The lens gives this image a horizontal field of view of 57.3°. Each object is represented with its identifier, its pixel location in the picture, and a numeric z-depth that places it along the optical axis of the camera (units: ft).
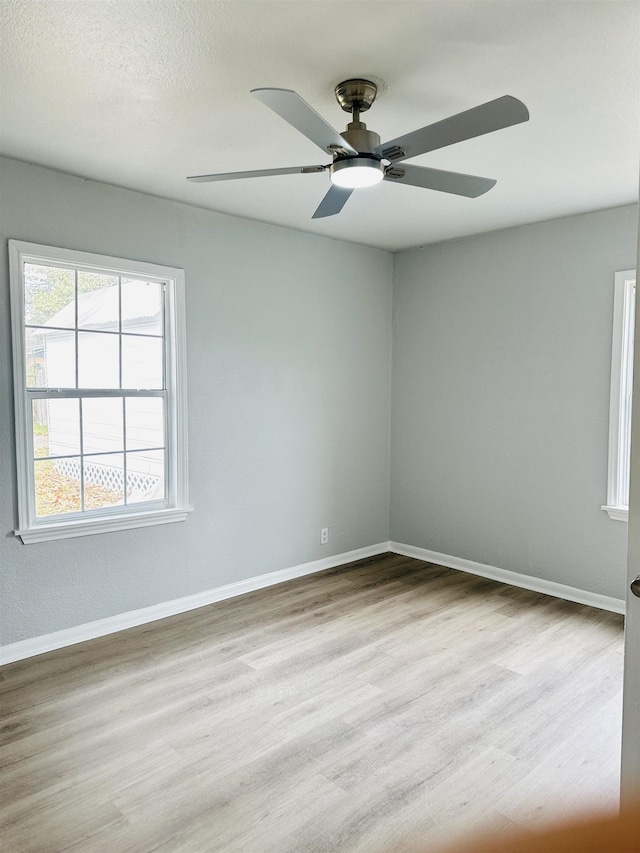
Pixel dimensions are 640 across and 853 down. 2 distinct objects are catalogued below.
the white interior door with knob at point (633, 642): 4.37
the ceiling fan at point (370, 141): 5.60
